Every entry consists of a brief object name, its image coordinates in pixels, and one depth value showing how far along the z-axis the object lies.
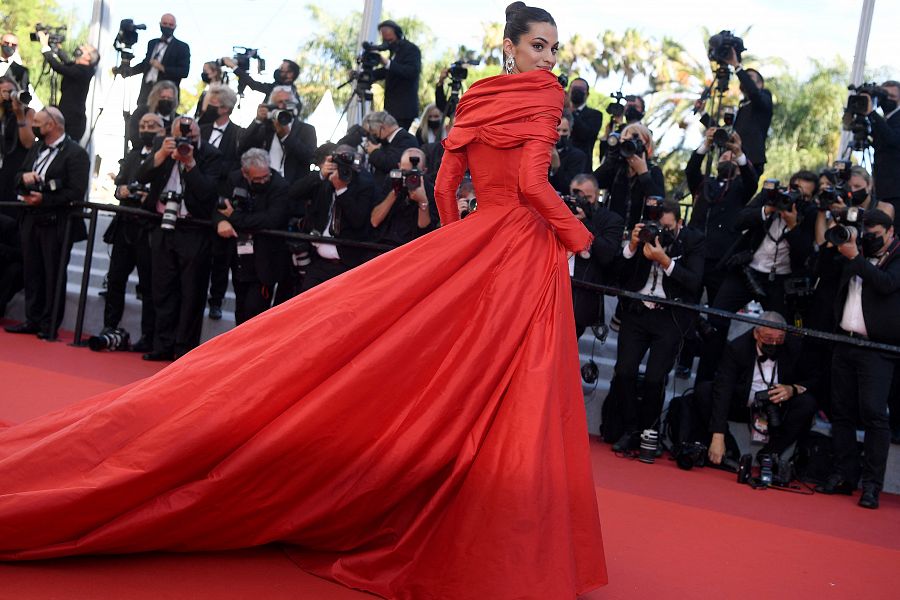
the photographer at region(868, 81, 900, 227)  6.84
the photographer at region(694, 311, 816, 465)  6.06
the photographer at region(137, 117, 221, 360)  7.30
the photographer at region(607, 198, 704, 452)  6.23
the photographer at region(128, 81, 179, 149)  8.32
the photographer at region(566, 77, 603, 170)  8.12
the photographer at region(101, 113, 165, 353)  7.73
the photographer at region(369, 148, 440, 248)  6.57
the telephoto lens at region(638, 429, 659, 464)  6.03
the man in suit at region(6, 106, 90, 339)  7.71
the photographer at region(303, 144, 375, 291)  6.79
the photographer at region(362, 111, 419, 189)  7.50
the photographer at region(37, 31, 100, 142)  9.79
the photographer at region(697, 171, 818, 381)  6.46
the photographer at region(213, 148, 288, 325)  7.08
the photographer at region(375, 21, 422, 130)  8.53
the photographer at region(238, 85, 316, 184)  7.91
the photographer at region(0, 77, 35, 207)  8.82
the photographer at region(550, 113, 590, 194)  7.33
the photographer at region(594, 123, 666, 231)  6.90
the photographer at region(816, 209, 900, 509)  5.66
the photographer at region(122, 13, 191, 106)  9.40
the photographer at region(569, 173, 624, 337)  6.54
